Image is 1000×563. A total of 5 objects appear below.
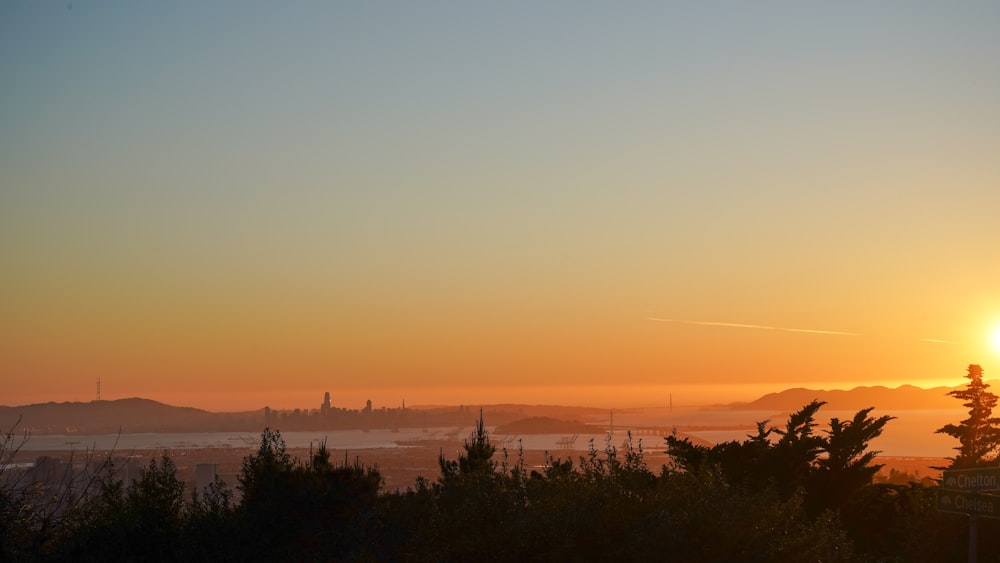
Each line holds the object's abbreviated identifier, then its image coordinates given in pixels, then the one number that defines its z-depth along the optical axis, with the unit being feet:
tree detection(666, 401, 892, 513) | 87.76
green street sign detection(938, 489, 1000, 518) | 43.29
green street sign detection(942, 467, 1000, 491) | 43.21
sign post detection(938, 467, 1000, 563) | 43.16
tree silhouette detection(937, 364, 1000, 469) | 178.91
